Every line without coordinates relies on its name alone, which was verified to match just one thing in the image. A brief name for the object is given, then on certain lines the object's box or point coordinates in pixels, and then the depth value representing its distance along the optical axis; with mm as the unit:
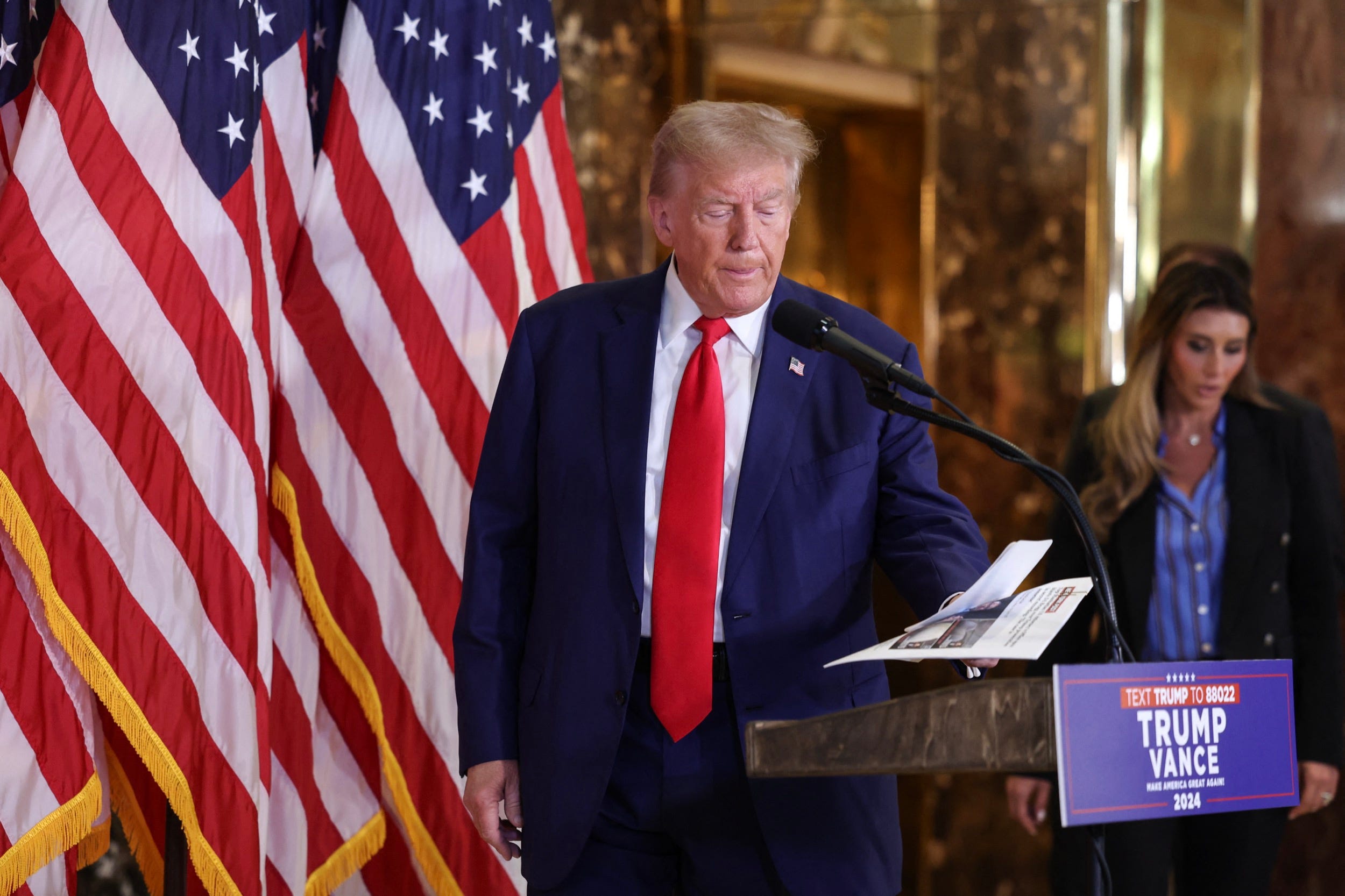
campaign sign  7856
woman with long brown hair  9350
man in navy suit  8340
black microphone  8059
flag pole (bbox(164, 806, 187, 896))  8848
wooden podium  7898
